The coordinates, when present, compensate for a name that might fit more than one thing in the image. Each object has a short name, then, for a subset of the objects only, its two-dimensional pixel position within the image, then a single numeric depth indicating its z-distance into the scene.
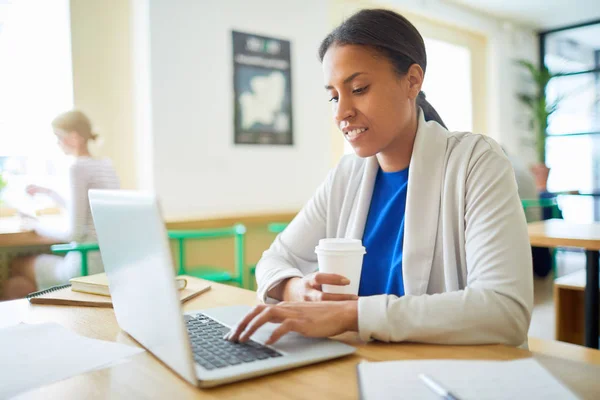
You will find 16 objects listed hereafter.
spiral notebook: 1.19
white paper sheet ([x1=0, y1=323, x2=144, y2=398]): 0.73
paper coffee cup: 1.00
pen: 0.59
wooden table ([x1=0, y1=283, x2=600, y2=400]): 0.67
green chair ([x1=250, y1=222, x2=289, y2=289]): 3.24
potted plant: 6.70
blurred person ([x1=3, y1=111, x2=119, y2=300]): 2.77
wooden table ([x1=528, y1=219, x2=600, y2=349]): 2.04
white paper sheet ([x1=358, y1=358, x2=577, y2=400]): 0.61
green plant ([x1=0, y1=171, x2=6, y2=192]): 3.20
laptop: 0.64
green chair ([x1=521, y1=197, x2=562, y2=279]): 4.05
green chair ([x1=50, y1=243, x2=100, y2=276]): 2.46
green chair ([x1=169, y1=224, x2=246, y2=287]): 2.72
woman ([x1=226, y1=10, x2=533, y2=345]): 0.86
